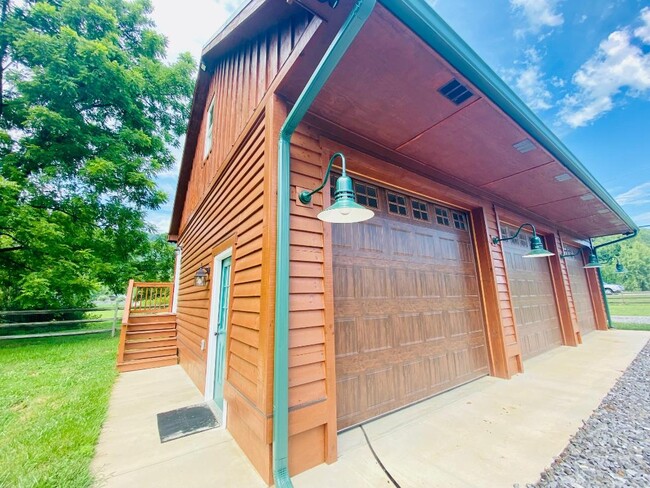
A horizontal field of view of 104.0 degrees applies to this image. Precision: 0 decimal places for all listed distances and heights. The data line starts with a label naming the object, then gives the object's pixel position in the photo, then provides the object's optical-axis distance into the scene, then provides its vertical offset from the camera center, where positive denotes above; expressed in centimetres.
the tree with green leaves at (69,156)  698 +438
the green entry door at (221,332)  320 -49
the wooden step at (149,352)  509 -117
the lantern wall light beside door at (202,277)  388 +26
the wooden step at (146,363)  484 -135
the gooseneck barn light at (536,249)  372 +51
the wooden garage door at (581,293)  729 -30
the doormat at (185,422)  253 -136
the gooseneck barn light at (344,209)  164 +52
